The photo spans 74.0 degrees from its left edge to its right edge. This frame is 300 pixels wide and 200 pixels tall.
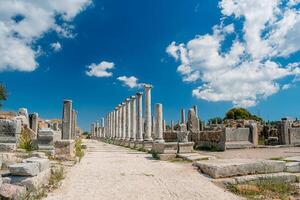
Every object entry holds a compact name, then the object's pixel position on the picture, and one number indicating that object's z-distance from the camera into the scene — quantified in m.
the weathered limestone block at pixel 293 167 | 6.66
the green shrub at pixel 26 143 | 8.13
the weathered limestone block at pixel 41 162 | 5.46
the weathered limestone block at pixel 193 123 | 16.30
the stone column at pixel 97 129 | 47.26
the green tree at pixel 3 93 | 28.53
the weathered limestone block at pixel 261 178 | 5.72
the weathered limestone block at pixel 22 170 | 4.87
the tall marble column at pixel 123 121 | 22.93
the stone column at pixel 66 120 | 10.49
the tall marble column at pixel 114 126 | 28.89
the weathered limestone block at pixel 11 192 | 4.07
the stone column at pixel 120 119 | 24.66
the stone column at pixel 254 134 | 13.52
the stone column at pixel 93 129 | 53.70
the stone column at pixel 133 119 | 19.32
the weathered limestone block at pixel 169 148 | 10.09
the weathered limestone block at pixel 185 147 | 10.23
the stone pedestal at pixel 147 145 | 15.00
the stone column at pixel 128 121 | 20.77
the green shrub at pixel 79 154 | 10.31
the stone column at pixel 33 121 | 14.94
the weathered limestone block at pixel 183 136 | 10.64
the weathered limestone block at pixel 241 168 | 6.15
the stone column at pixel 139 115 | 17.40
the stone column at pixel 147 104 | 16.45
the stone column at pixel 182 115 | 25.83
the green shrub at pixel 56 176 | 5.61
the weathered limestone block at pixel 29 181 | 4.74
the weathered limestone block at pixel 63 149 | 8.52
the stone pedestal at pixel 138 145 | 16.05
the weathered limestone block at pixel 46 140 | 8.23
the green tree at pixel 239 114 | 44.53
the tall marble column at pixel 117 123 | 26.47
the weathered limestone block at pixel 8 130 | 7.83
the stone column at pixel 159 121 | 13.89
